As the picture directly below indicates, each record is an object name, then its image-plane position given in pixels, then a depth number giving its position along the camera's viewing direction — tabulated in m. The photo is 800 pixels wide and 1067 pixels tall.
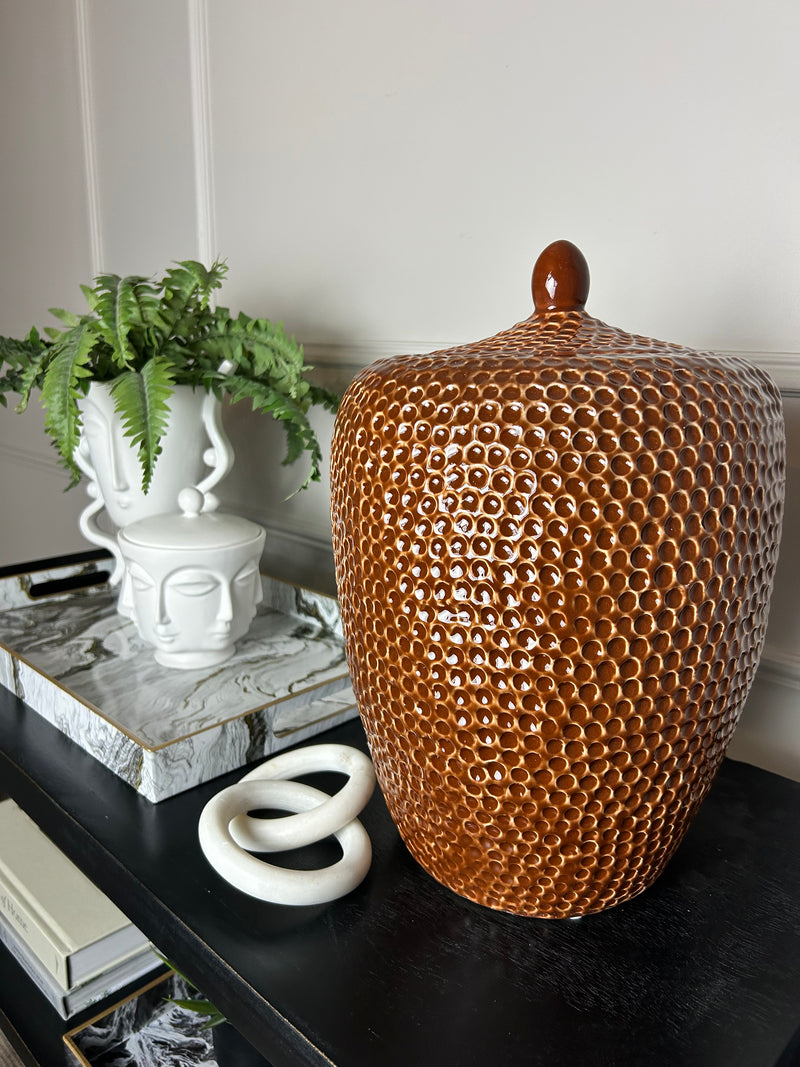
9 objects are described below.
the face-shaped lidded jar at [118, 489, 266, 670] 0.78
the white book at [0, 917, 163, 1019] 0.88
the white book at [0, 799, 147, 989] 0.87
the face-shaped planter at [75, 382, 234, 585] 0.88
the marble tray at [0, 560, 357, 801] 0.67
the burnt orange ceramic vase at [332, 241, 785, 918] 0.38
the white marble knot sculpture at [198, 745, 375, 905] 0.51
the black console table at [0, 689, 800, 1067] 0.42
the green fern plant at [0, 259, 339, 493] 0.79
